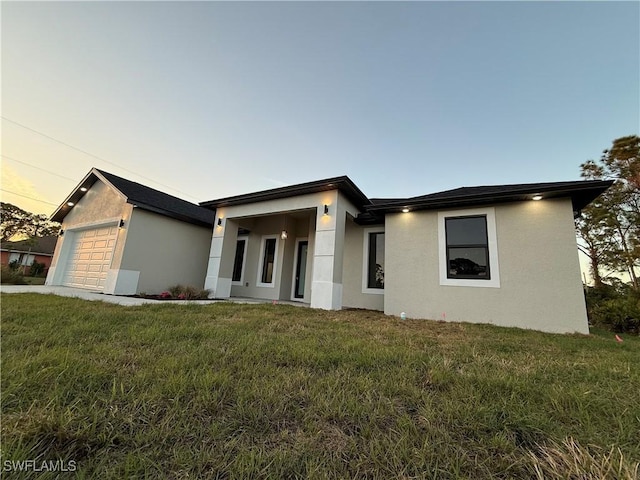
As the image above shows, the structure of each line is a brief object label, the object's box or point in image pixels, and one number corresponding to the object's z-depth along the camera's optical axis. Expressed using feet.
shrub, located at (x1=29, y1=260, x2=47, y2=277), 59.36
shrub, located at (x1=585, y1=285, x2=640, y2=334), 21.74
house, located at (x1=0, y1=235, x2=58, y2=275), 80.59
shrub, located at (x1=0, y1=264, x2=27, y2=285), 32.96
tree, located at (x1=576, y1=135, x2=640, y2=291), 30.63
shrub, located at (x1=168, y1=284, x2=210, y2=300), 26.40
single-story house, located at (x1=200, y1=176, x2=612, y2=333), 17.93
